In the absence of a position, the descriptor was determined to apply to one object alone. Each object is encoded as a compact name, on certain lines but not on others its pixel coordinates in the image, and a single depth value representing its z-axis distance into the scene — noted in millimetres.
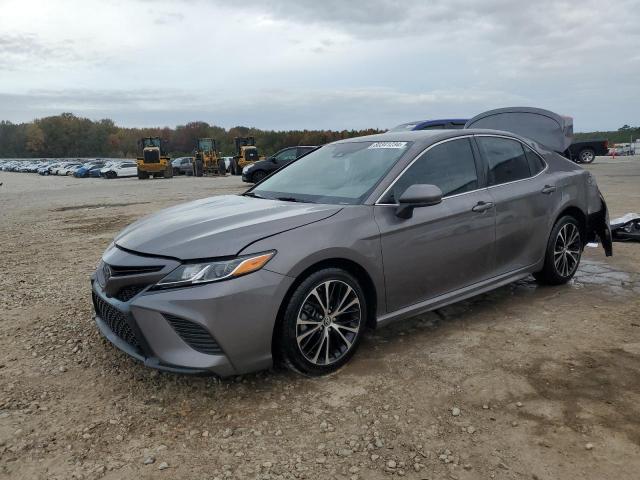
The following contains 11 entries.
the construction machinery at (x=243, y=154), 34750
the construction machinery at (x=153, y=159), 35234
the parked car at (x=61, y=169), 54312
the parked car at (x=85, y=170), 46656
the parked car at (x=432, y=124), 11727
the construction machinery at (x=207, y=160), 36000
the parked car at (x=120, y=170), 41938
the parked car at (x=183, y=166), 38722
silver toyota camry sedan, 2941
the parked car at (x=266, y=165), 21016
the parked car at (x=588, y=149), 28250
